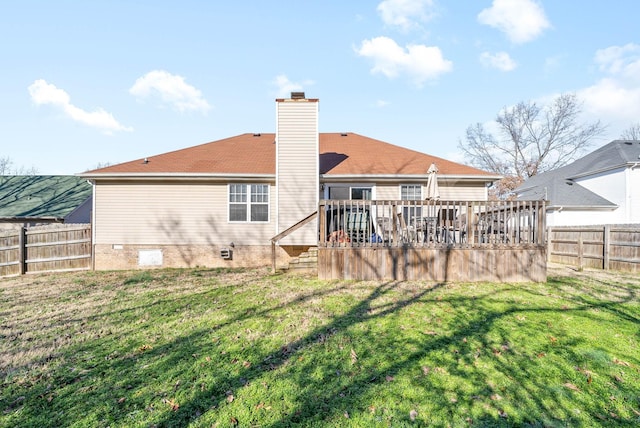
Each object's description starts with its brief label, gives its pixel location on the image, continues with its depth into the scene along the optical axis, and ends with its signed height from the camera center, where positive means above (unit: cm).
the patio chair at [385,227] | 778 -43
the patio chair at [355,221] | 931 -33
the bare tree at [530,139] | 2938 +730
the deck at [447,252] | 743 -100
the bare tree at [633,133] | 3306 +873
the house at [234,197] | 1005 +44
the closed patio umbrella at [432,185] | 886 +77
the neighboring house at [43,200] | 1540 +41
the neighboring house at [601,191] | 1720 +133
